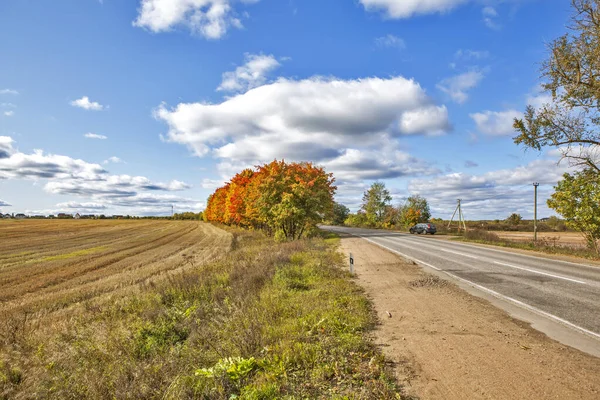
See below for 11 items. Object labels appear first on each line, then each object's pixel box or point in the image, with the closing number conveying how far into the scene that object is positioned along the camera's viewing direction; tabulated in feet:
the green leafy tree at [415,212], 195.42
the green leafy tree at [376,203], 248.32
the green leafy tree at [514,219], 220.43
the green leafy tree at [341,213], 331.36
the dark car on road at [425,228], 144.15
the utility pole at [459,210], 144.36
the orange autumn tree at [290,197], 91.61
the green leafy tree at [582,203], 60.59
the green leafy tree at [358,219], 262.06
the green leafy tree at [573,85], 51.03
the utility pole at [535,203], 92.56
